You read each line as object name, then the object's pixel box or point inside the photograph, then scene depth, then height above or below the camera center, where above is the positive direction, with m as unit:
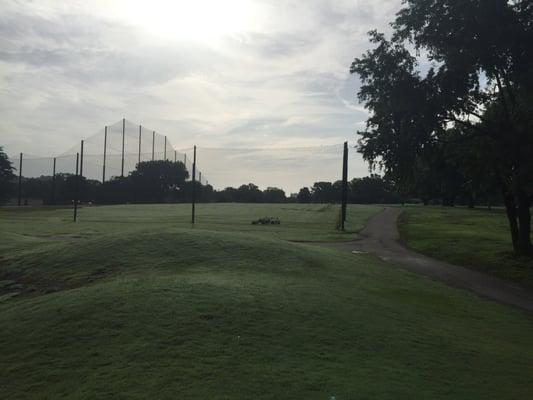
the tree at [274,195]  107.19 +1.53
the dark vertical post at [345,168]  41.54 +3.00
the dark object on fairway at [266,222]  43.99 -1.69
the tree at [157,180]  98.19 +3.77
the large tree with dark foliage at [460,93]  19.20 +4.86
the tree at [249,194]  105.56 +1.62
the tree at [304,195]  107.85 +1.76
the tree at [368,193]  106.69 +2.68
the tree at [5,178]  88.75 +2.88
